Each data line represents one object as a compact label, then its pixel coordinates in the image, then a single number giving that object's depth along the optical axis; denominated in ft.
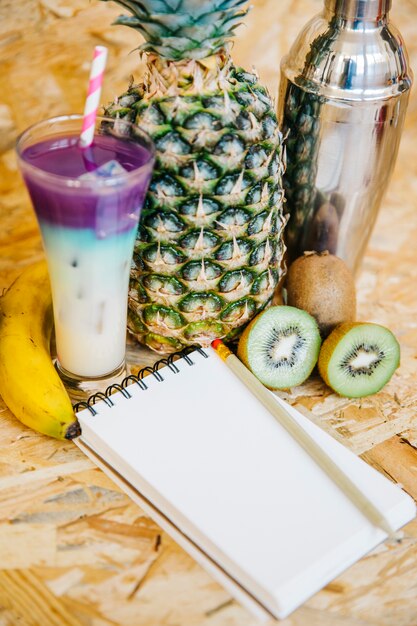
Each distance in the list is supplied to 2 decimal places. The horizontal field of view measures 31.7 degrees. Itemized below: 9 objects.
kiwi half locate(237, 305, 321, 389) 3.60
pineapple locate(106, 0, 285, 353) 3.06
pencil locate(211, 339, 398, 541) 2.88
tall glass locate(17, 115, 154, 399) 2.85
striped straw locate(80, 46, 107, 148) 2.87
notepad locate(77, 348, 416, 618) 2.71
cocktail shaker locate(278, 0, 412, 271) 3.66
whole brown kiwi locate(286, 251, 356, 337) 3.78
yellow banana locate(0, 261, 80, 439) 3.22
